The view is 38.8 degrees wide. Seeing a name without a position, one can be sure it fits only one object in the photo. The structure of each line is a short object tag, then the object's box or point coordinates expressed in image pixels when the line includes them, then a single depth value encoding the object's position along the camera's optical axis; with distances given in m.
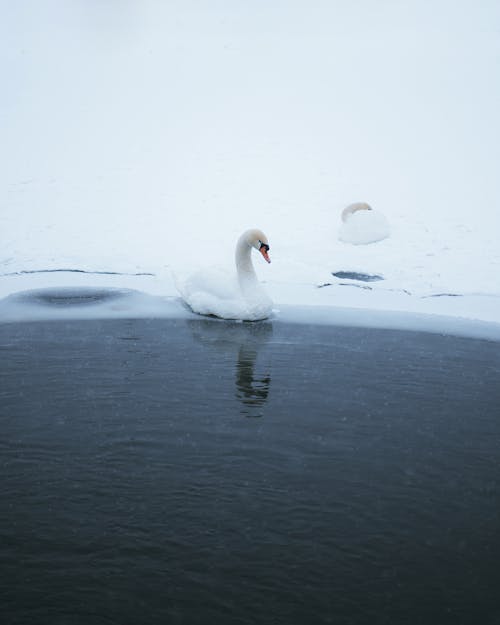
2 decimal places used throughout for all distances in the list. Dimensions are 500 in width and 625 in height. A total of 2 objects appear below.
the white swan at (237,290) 11.52
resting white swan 16.94
